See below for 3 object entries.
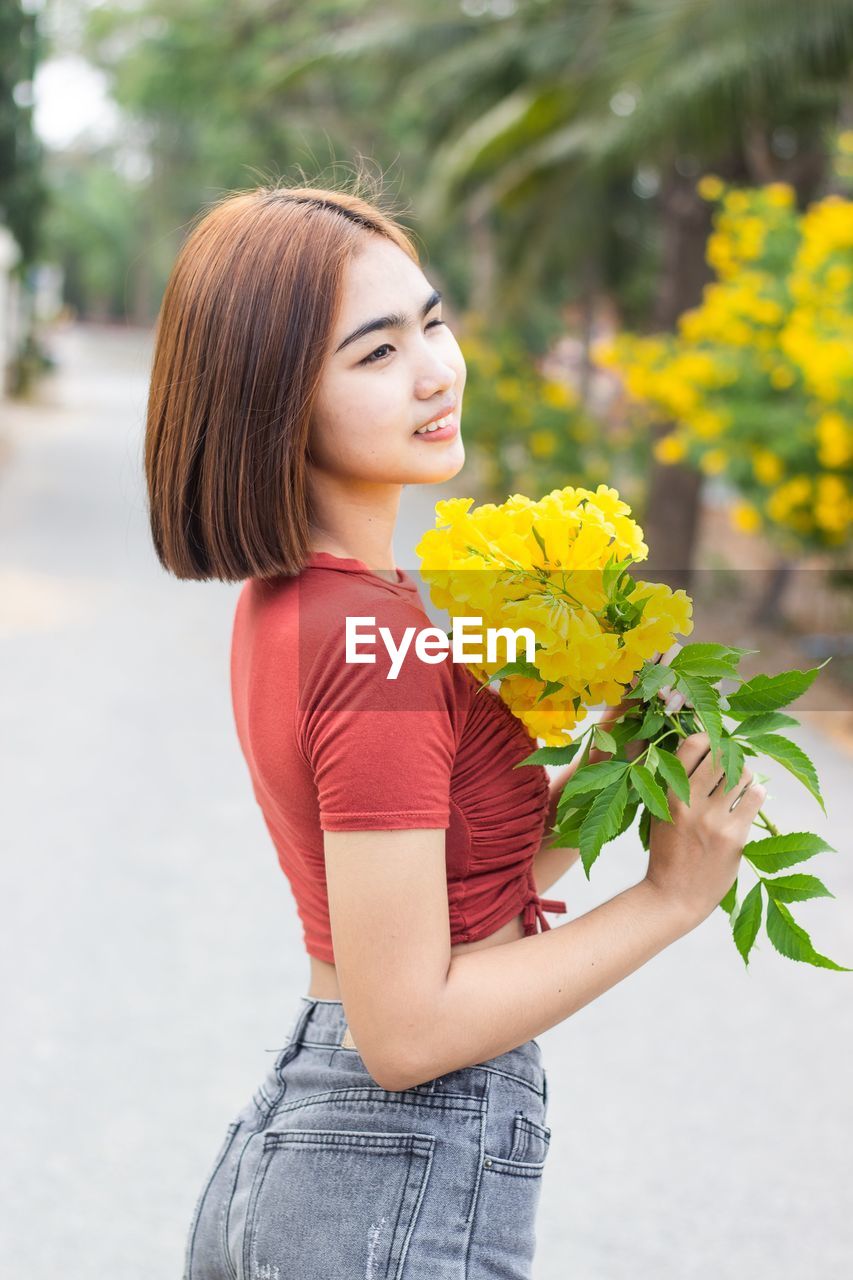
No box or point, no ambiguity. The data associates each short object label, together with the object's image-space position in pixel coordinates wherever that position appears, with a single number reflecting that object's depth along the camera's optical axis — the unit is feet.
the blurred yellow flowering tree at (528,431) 43.37
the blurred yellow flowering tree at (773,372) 21.94
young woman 4.15
